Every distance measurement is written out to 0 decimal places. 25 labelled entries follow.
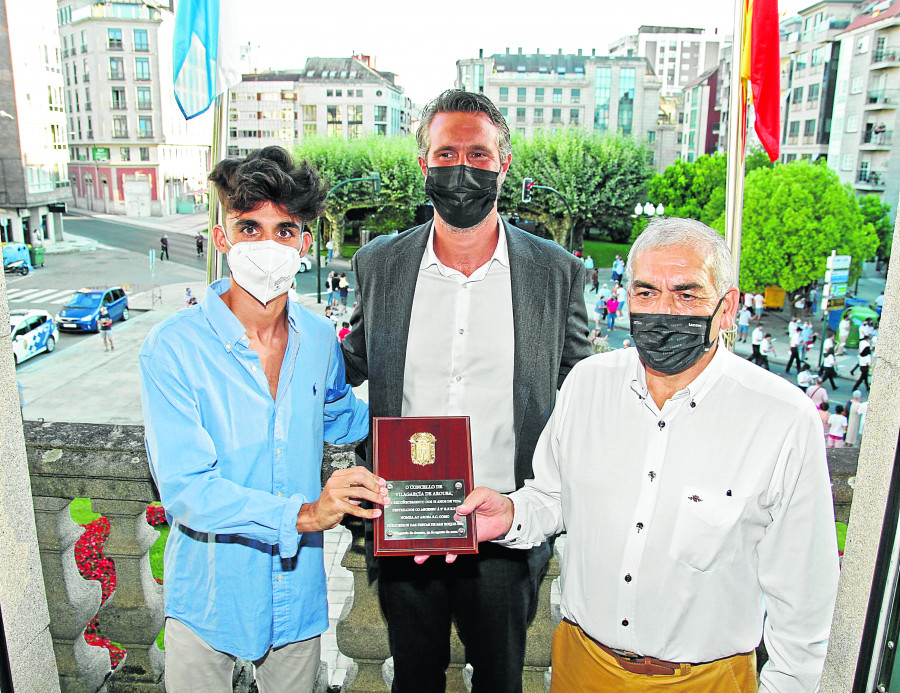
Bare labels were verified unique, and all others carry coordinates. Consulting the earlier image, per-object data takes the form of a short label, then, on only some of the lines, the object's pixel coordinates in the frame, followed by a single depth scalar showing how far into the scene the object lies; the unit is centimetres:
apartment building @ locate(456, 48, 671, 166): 7481
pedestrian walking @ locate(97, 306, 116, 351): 2645
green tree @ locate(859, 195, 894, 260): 4319
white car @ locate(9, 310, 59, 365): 2523
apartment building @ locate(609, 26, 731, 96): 13525
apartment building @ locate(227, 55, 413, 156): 8000
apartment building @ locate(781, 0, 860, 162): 5241
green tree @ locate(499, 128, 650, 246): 4869
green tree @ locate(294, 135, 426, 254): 4800
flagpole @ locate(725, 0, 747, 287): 693
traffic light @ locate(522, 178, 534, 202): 3056
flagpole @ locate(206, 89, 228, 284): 590
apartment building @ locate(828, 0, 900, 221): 4731
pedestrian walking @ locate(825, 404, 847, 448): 1432
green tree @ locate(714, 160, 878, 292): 3331
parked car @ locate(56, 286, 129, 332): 3055
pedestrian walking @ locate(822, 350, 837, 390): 2200
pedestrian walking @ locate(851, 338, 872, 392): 2161
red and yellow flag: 696
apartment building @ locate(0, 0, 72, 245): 4941
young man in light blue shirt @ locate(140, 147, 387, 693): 230
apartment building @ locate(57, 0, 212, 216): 7119
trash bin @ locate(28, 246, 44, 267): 4825
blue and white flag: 692
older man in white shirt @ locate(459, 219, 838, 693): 222
